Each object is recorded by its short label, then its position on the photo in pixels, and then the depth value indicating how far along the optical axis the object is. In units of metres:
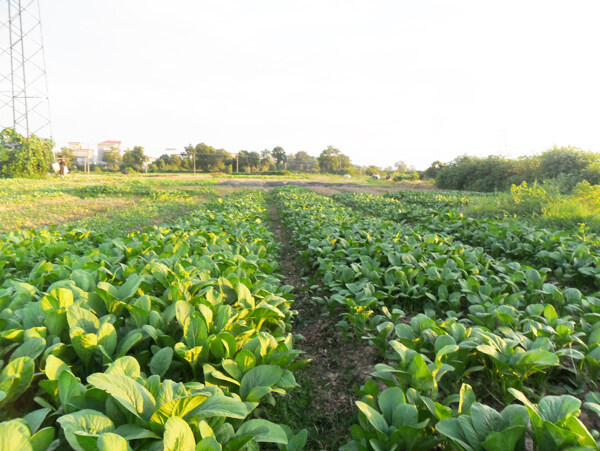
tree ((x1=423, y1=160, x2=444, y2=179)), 39.97
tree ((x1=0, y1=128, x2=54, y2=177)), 27.36
